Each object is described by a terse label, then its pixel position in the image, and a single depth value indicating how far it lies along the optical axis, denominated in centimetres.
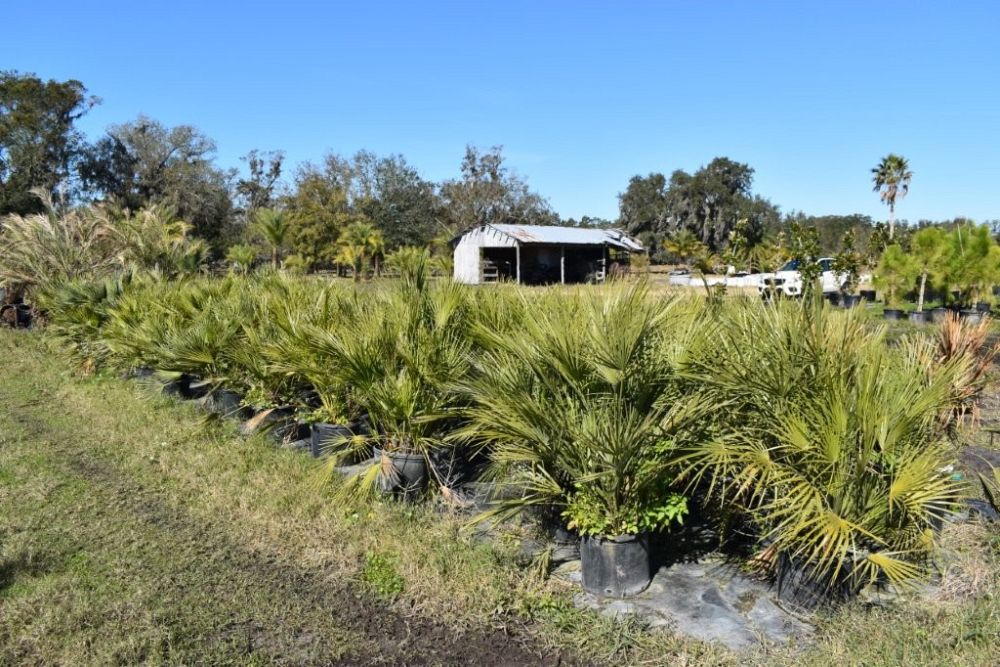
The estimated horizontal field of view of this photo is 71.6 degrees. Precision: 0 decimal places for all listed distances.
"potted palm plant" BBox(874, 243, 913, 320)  1989
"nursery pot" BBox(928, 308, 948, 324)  1783
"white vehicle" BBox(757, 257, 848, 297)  2229
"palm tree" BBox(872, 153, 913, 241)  4466
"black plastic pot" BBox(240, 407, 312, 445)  725
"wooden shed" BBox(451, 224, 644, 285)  3459
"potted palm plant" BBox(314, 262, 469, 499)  557
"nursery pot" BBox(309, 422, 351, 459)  650
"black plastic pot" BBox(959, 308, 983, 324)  1717
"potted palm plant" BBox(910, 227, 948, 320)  1880
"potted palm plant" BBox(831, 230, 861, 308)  2109
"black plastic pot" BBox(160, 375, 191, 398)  998
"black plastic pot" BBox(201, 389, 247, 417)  844
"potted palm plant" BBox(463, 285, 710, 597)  401
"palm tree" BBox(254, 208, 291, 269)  3494
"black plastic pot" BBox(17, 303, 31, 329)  1839
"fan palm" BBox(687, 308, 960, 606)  350
